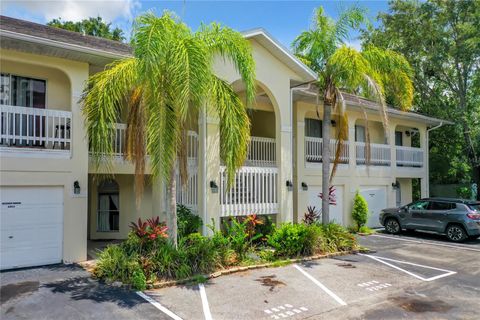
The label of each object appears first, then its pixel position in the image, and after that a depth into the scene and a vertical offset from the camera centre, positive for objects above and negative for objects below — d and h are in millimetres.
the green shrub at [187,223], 11305 -1303
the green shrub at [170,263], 9047 -1958
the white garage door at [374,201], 19062 -1205
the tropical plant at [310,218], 13406 -1396
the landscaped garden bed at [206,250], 8977 -1896
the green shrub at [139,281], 8422 -2181
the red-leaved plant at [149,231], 9453 -1268
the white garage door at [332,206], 16906 -1114
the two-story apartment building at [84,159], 10172 +548
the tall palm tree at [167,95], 8492 +1848
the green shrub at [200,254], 9570 -1871
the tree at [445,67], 22469 +6309
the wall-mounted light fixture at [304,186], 16312 -407
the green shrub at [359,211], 17484 -1533
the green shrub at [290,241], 11555 -1869
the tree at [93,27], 28491 +10821
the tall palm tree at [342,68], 12531 +3456
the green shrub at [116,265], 8781 -1955
